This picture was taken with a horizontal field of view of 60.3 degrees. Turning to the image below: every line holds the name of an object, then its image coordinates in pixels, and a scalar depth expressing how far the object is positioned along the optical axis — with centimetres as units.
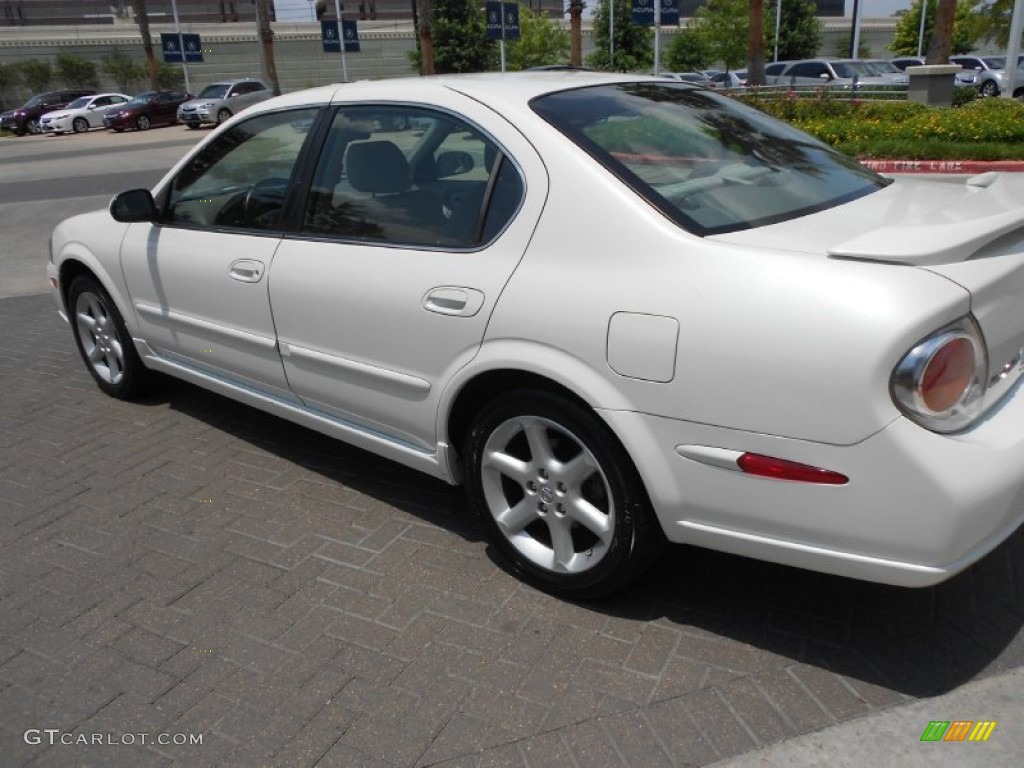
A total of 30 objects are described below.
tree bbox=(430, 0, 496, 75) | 4484
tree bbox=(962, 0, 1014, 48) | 2542
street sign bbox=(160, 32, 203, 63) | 4142
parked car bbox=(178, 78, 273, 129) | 3331
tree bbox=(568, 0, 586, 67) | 3162
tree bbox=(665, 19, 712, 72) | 4681
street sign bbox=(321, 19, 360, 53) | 3594
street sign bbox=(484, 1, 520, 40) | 2875
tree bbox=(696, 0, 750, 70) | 4112
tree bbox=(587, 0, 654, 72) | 4409
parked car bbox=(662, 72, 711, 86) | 3299
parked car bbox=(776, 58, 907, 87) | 2517
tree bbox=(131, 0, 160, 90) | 4550
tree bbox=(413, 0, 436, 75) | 3434
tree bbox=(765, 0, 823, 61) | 5044
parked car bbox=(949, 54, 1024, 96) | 2697
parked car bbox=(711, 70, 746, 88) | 3103
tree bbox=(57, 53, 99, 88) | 5328
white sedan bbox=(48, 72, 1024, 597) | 220
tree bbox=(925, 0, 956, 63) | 1786
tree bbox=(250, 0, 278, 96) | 3853
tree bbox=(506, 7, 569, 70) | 4541
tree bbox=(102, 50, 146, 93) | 5453
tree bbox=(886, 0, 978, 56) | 4586
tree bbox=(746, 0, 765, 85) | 2189
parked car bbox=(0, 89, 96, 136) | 3816
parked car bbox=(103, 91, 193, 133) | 3475
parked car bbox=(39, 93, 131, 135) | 3606
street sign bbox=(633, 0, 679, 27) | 2305
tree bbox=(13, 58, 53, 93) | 5244
